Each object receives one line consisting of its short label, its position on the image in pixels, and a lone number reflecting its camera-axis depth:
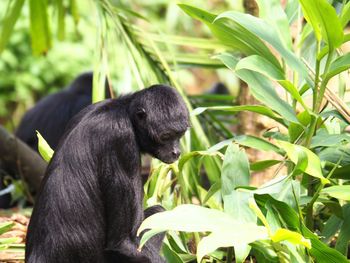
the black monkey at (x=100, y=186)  8.87
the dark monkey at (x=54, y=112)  19.81
